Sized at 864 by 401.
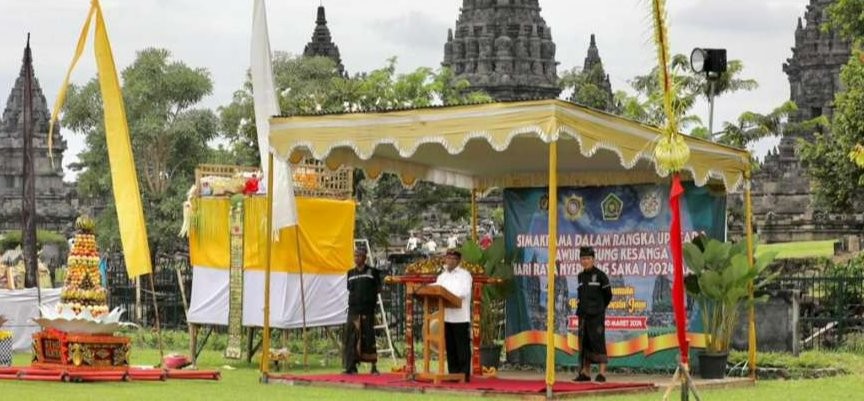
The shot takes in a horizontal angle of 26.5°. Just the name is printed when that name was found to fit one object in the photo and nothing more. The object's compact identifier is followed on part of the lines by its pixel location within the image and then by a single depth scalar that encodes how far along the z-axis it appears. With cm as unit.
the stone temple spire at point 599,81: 6759
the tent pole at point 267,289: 1969
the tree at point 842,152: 3759
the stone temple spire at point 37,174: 8494
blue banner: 2072
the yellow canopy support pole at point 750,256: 1969
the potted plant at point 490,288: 2128
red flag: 1341
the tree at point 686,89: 4088
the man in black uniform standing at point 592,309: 1922
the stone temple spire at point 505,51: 8819
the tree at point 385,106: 4384
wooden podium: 1855
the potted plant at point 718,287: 1947
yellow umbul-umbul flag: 1930
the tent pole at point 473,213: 2267
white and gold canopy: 1764
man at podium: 1883
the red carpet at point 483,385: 1780
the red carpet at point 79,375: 1881
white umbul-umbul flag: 2078
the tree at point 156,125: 5728
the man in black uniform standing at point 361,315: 2084
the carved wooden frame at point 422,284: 1912
